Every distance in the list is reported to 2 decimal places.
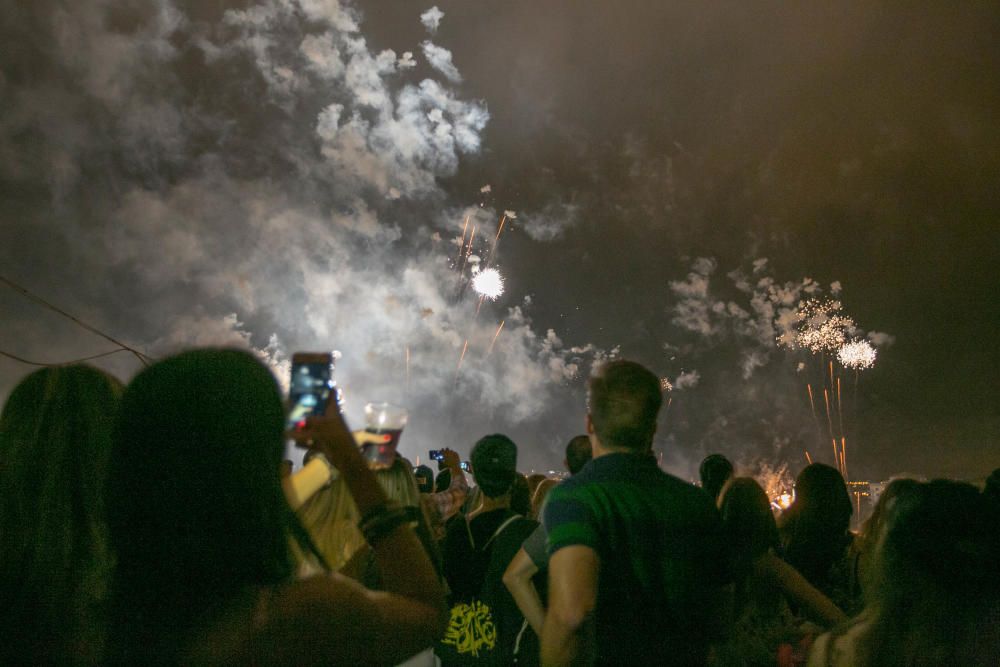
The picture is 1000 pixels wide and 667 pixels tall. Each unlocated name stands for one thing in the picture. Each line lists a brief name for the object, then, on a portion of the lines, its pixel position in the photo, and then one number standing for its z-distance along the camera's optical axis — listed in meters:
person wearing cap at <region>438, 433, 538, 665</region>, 3.81
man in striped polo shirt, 2.30
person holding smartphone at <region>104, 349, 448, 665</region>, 1.36
